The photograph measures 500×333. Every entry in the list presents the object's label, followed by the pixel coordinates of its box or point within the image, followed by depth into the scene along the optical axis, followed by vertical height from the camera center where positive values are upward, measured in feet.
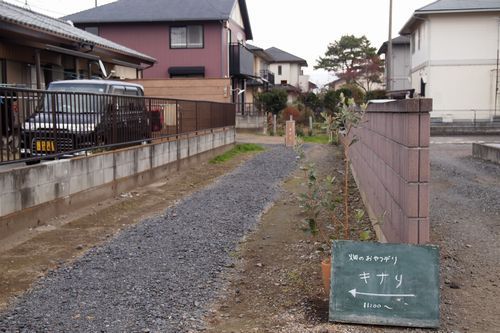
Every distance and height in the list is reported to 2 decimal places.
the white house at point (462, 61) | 103.30 +9.86
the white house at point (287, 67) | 222.69 +19.49
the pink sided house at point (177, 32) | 105.09 +16.02
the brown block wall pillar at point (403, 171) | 14.98 -1.67
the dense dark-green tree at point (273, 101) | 114.83 +3.04
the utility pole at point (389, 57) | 108.27 +11.18
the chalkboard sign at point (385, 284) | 13.35 -4.07
